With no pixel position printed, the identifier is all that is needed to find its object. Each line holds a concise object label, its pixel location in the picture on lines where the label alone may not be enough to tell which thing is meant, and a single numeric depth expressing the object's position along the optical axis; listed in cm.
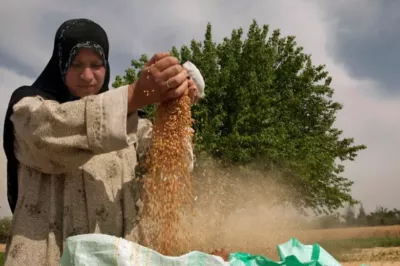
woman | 133
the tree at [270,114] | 1647
